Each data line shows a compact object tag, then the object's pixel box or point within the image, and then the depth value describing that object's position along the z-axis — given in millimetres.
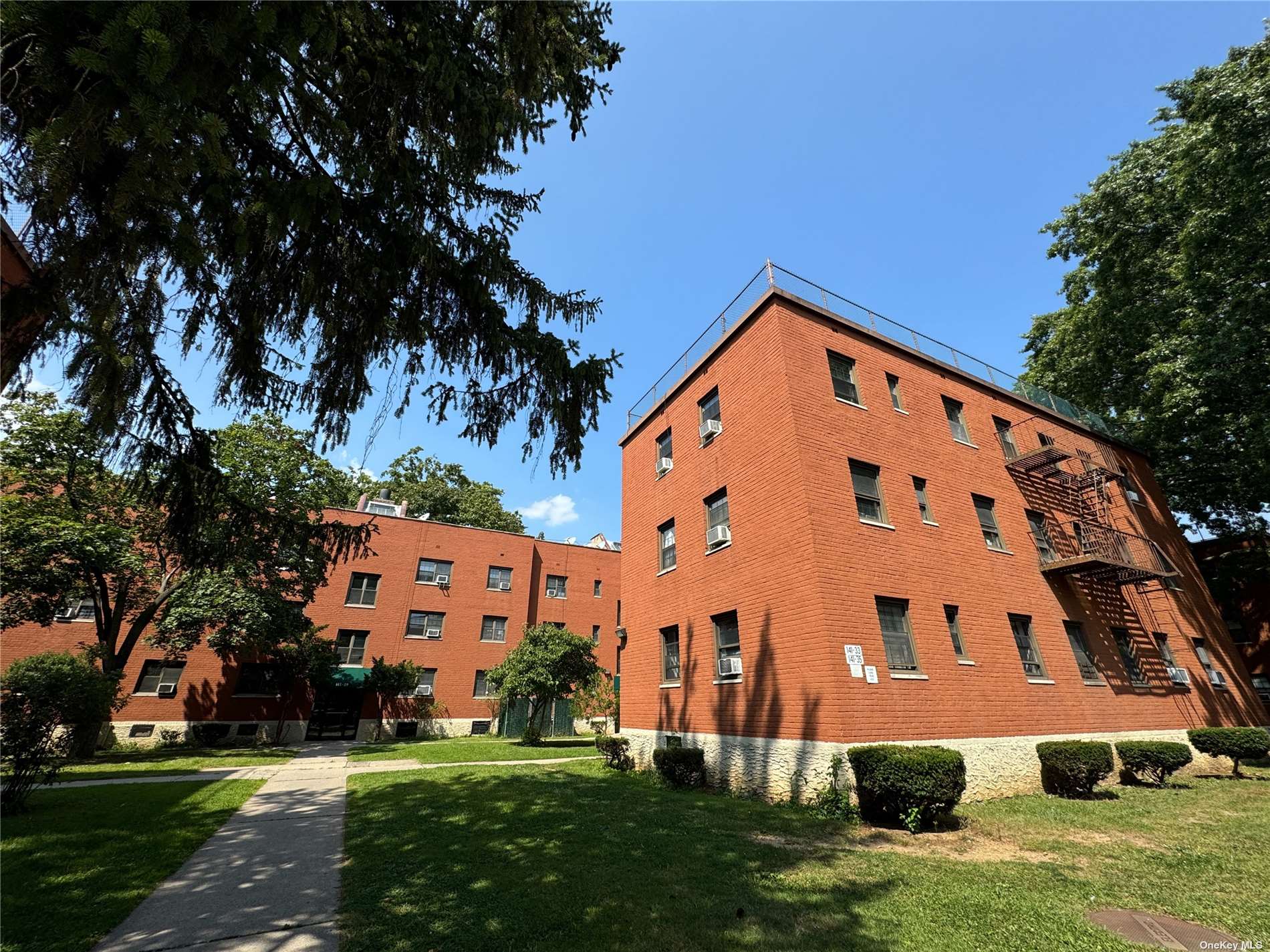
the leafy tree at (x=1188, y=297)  14789
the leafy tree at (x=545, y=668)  21906
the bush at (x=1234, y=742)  13969
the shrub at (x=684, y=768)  12328
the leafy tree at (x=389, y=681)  24719
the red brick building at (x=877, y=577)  11102
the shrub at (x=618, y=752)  15164
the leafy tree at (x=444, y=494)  47656
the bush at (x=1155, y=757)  12672
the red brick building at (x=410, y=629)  22297
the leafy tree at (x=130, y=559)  15906
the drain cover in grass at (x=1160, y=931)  4648
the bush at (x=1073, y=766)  11086
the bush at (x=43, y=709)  8023
